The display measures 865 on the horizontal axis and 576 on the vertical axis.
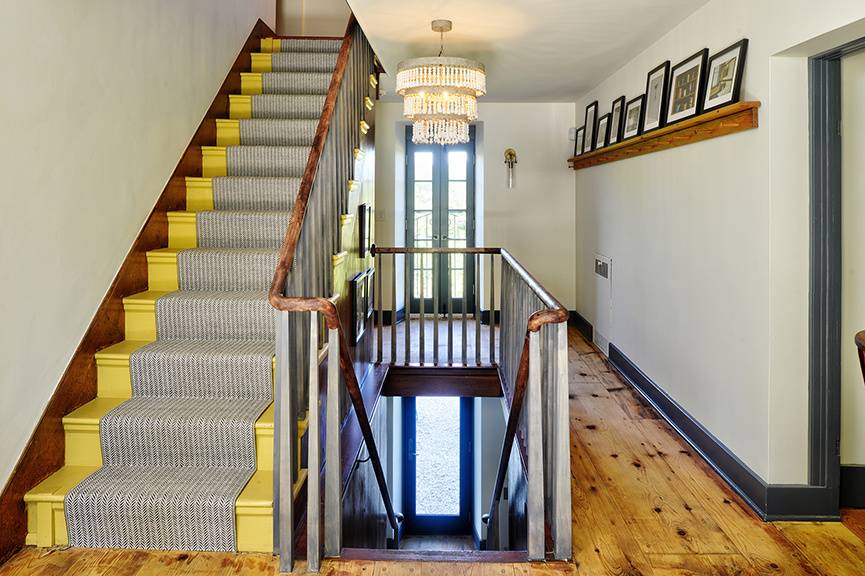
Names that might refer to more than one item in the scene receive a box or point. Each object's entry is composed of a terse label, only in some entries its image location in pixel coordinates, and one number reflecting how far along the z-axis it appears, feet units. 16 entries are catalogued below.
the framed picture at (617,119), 15.67
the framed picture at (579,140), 20.06
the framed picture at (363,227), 14.32
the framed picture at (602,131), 17.13
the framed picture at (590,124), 18.63
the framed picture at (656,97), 12.67
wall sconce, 22.19
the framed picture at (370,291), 15.70
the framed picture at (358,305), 13.17
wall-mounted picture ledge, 9.17
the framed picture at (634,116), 14.16
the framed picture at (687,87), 10.93
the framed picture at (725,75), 9.53
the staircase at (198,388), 7.59
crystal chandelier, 11.91
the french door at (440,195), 23.45
